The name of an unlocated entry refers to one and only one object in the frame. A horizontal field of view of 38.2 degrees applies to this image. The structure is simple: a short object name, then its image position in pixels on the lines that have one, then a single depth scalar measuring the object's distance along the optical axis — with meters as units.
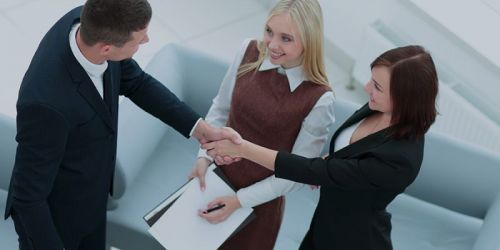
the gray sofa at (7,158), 3.17
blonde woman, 2.62
